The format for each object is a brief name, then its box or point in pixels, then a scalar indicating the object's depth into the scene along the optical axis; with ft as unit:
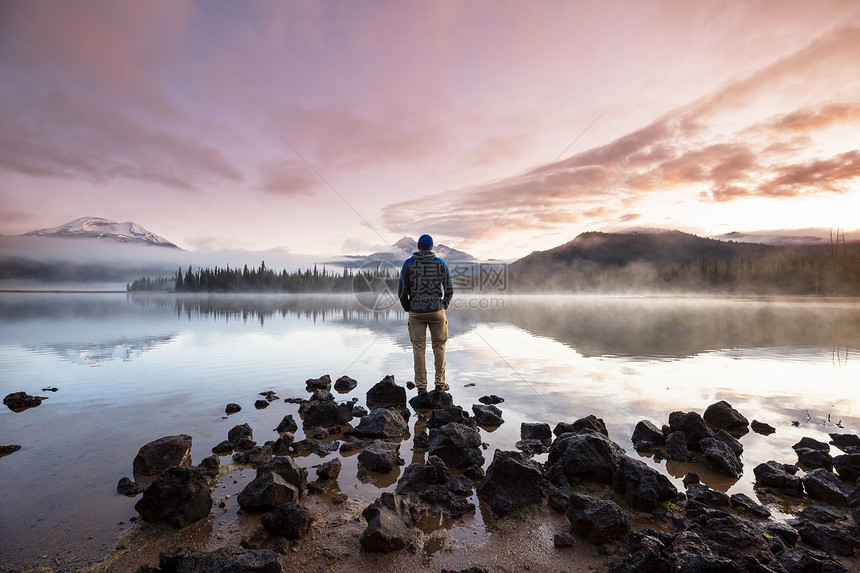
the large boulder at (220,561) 12.63
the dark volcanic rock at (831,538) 14.44
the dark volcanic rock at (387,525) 14.37
